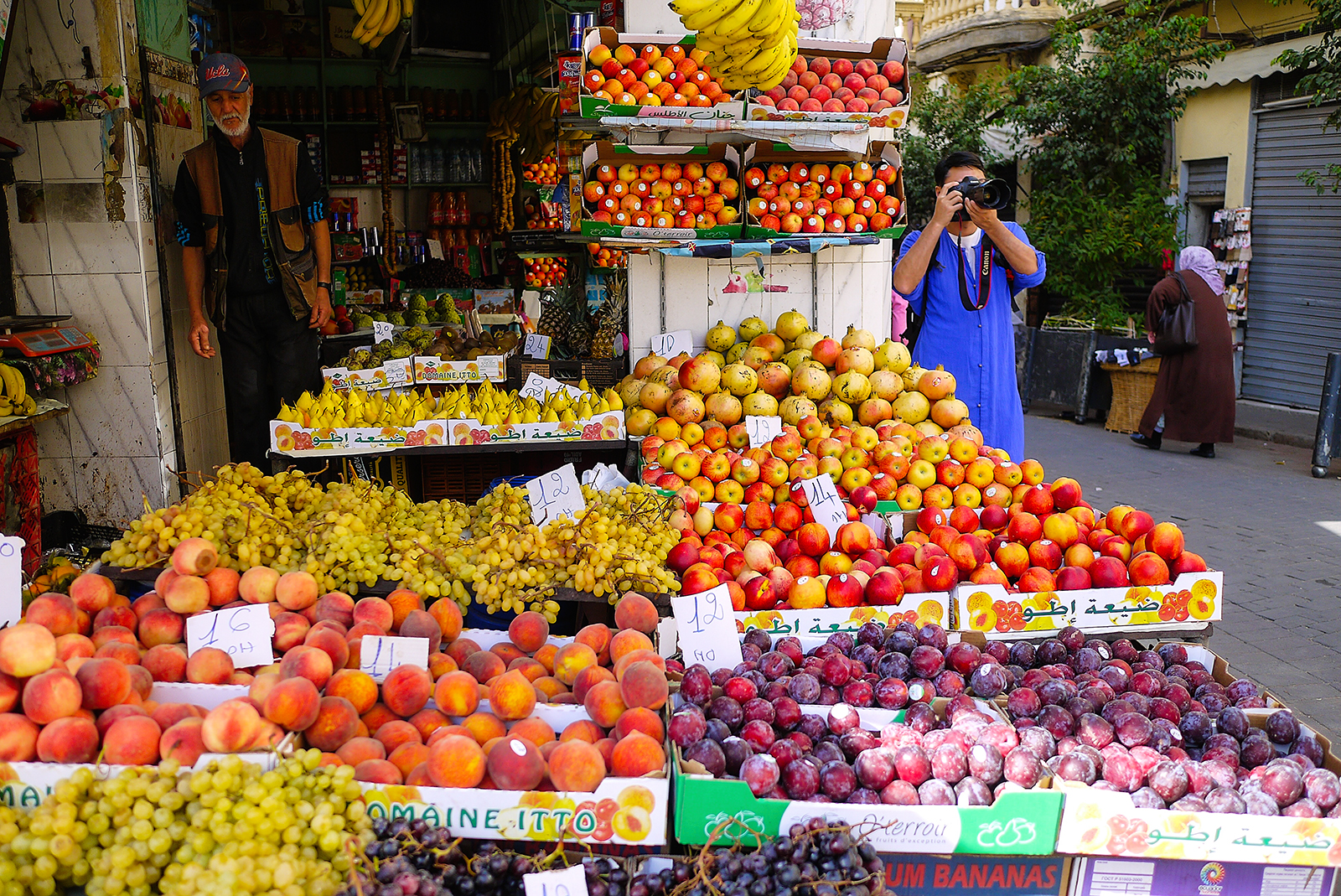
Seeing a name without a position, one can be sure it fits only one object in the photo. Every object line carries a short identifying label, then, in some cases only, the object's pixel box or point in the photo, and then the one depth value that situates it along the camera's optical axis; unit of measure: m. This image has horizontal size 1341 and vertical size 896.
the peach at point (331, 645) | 2.13
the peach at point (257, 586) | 2.37
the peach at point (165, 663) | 2.10
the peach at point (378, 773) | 1.83
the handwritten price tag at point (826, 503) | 3.24
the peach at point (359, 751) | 1.88
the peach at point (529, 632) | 2.42
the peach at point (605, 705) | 2.05
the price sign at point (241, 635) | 2.18
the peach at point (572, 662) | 2.25
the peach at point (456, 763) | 1.83
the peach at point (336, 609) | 2.35
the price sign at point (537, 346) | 5.74
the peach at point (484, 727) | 1.98
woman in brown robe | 8.85
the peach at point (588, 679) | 2.16
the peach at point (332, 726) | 1.92
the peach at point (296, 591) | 2.37
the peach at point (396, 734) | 1.96
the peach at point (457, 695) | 2.05
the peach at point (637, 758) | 1.87
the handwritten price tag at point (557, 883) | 1.59
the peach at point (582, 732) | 1.97
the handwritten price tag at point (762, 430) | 3.97
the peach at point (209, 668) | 2.09
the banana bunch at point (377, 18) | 6.68
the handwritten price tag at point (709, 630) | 2.41
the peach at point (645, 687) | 2.04
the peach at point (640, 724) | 1.98
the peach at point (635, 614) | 2.48
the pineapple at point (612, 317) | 5.63
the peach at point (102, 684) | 1.88
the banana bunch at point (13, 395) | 4.27
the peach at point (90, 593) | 2.32
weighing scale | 4.38
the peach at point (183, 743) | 1.76
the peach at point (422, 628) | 2.30
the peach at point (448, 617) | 2.41
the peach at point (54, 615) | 2.13
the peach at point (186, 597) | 2.30
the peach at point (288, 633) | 2.25
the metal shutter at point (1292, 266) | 10.26
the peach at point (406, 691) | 2.04
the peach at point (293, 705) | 1.83
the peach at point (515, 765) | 1.83
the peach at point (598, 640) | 2.37
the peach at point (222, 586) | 2.36
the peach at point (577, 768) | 1.82
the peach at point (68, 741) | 1.75
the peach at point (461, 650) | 2.34
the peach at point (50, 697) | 1.81
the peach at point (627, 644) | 2.29
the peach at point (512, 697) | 2.05
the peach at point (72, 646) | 2.00
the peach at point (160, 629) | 2.27
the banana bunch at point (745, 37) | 3.69
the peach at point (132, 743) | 1.75
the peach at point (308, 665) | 2.01
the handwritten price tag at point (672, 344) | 4.94
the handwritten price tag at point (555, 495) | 3.21
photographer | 4.35
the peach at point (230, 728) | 1.75
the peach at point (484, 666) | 2.23
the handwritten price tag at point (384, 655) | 2.16
